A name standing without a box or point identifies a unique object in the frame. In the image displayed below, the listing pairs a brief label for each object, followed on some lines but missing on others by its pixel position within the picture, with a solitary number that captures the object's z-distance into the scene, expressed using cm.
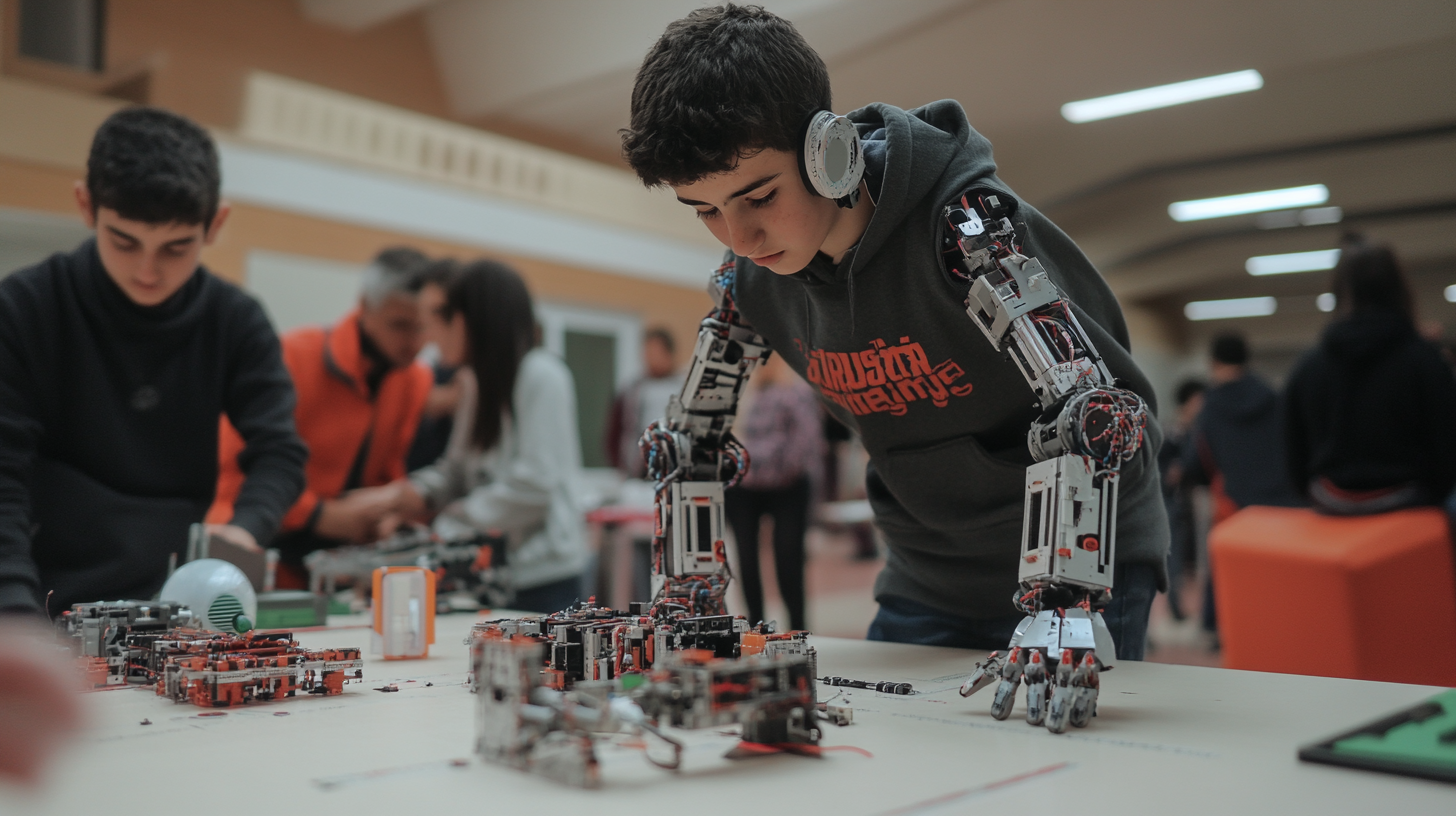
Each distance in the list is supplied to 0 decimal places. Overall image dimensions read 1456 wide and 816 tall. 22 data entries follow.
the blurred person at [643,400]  588
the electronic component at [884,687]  122
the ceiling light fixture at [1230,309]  1603
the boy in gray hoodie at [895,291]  126
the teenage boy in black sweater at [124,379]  189
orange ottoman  294
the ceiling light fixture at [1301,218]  1070
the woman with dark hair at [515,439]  279
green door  873
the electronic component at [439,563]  231
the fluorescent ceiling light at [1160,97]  691
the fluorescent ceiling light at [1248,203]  993
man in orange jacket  286
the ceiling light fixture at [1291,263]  1277
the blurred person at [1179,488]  604
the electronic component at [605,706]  83
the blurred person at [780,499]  482
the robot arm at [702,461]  157
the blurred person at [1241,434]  466
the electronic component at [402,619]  159
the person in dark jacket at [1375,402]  307
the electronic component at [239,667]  118
